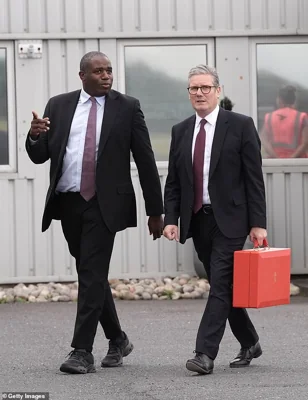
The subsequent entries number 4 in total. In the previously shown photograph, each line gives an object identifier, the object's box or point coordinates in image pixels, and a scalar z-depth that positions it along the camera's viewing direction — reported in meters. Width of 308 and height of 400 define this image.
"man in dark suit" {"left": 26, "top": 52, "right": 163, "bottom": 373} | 12.63
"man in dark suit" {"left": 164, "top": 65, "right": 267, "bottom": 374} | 12.46
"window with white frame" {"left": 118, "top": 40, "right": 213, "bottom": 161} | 20.72
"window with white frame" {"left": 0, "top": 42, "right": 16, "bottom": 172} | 20.37
